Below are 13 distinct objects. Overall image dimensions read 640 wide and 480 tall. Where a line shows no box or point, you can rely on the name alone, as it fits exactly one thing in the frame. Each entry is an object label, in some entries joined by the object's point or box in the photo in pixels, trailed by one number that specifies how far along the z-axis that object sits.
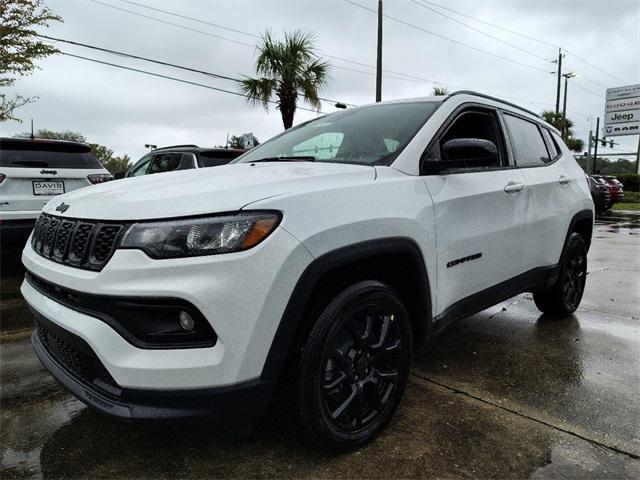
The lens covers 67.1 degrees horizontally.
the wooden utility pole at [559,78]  34.47
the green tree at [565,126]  35.79
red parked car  20.11
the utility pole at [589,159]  37.62
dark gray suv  6.78
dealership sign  42.25
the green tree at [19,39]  11.83
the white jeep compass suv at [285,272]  1.70
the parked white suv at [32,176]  5.13
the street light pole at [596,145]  46.49
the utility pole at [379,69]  15.77
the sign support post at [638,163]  40.22
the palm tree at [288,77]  15.84
